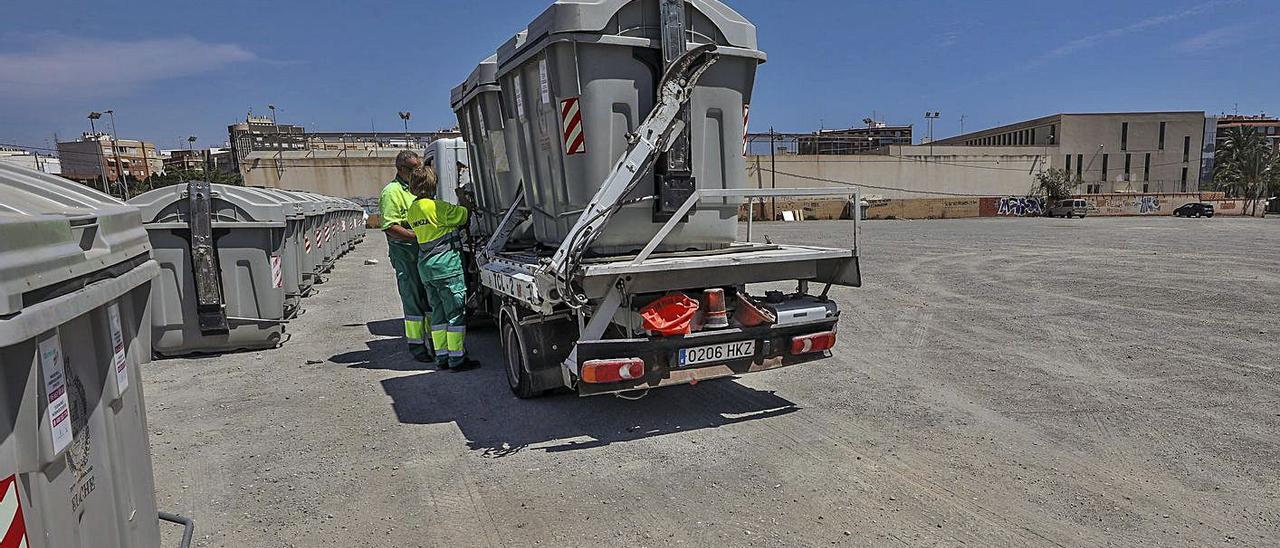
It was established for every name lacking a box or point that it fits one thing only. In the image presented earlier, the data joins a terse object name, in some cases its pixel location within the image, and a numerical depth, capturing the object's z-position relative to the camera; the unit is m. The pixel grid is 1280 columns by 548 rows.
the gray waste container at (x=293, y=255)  8.67
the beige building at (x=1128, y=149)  63.50
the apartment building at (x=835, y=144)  54.75
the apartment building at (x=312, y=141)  42.12
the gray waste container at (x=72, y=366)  1.66
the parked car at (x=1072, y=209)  43.91
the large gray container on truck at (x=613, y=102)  4.53
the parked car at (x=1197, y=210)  43.28
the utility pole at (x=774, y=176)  40.47
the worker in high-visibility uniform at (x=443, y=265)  6.11
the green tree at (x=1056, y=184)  54.91
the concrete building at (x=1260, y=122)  94.74
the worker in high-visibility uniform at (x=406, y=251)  6.34
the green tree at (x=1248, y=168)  53.22
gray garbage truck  4.30
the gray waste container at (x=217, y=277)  6.98
